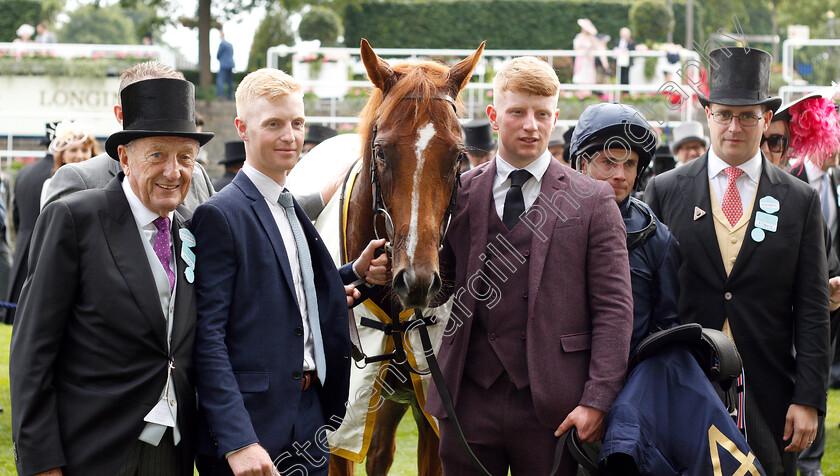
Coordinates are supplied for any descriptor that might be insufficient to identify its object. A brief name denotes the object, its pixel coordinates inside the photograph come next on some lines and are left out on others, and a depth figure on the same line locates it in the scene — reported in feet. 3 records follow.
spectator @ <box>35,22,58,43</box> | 64.28
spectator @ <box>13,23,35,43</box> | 63.10
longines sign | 53.67
